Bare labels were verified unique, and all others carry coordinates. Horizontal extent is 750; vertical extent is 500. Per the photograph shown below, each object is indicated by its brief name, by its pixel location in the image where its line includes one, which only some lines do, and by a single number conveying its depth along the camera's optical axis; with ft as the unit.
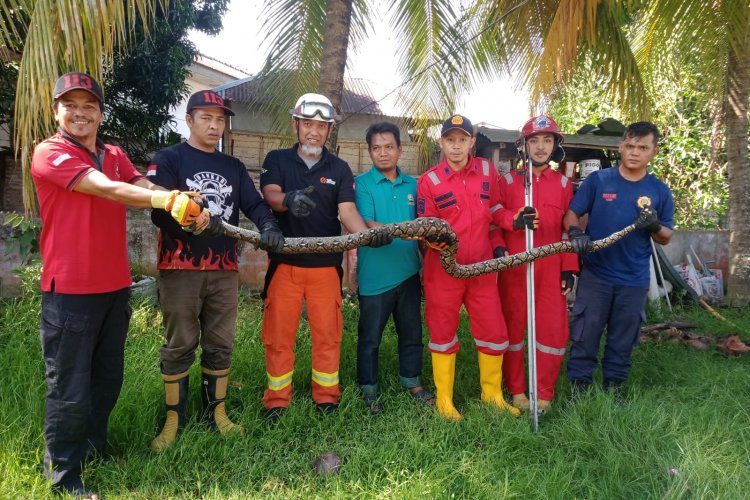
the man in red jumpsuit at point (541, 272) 12.46
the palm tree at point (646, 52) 15.48
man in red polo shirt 8.29
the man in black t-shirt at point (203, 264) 10.25
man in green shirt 12.41
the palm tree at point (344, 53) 16.60
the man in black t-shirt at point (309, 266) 11.59
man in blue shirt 12.37
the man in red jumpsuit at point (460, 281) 11.95
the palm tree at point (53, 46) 9.90
